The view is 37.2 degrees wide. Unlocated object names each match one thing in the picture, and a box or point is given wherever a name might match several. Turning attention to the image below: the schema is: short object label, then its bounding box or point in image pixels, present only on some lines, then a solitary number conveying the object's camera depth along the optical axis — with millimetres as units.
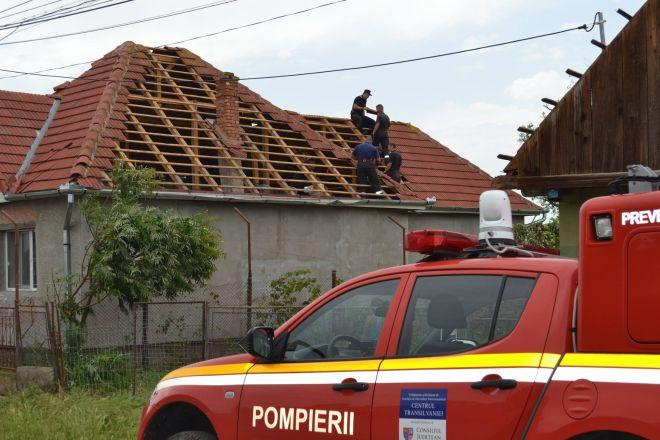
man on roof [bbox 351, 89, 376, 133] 23188
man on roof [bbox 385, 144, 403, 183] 21297
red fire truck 4461
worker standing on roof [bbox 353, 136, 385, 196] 19891
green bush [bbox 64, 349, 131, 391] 14281
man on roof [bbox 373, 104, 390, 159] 22047
